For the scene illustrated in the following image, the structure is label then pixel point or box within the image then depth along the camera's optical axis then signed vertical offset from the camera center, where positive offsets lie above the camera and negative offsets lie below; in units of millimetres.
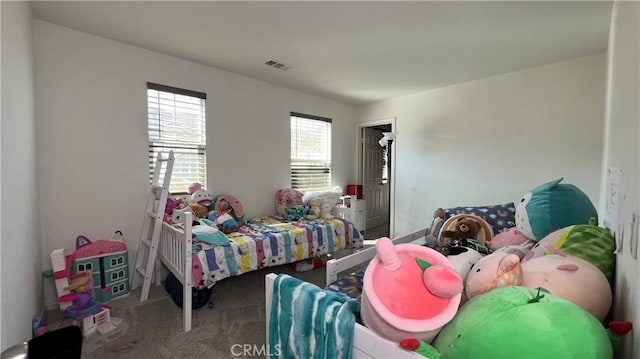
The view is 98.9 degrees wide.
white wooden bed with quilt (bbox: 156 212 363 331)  2035 -715
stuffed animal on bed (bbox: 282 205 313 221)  3279 -545
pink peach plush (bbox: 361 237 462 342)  811 -391
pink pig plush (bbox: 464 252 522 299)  922 -365
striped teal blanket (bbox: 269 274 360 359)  951 -578
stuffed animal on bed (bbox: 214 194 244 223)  2960 -420
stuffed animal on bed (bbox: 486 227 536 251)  1796 -478
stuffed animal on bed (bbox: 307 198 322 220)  3295 -497
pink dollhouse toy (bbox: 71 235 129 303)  2182 -804
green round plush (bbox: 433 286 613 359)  658 -410
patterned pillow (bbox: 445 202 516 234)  2451 -416
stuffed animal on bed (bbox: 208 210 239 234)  2650 -528
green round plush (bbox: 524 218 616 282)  1037 -309
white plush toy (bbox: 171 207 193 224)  2325 -424
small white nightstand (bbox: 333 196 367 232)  3568 -600
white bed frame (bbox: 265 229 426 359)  827 -565
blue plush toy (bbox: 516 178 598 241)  1577 -241
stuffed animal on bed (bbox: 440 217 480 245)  2098 -483
